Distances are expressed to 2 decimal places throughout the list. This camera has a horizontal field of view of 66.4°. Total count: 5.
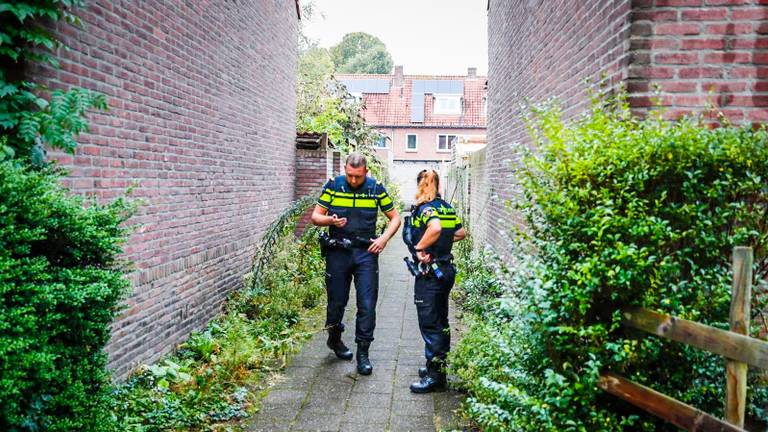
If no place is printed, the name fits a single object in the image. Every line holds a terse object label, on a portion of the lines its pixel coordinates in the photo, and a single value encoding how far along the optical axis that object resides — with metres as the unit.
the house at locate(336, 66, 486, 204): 42.09
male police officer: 5.55
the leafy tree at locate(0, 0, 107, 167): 3.37
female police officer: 4.99
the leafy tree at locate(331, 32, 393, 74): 60.94
